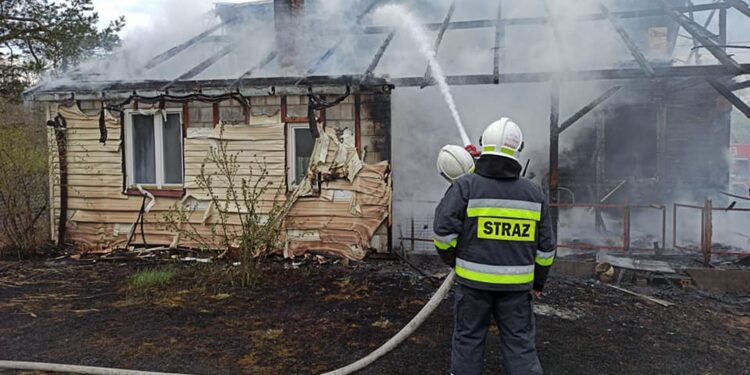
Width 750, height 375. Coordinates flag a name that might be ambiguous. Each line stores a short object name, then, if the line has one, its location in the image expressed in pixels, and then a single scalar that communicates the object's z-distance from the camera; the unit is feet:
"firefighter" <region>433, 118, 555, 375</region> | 10.69
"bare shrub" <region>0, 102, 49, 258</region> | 26.45
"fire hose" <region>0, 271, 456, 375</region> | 12.23
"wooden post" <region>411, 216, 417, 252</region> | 26.86
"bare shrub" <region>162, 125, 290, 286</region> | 25.99
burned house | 25.68
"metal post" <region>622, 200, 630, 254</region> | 24.07
